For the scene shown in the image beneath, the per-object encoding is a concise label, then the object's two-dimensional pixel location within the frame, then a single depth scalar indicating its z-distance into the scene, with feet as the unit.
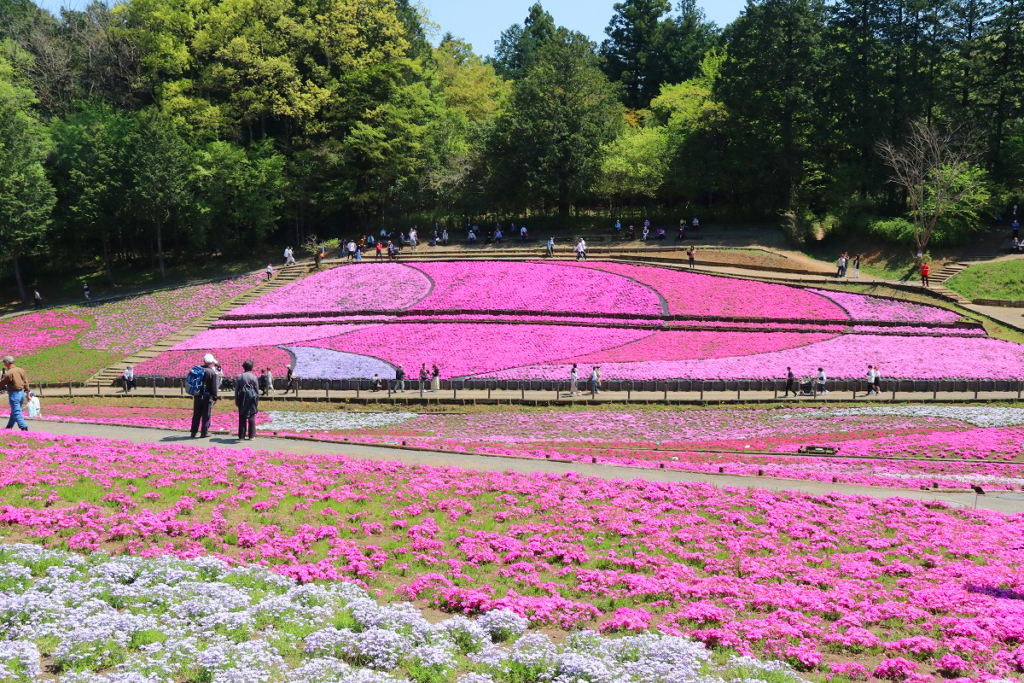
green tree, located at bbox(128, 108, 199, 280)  214.48
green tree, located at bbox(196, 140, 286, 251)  228.84
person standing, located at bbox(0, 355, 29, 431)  76.18
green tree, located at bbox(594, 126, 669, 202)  238.68
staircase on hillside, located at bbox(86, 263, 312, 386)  154.71
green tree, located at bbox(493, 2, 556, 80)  399.65
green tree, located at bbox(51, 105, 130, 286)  215.10
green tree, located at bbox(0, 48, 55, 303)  202.80
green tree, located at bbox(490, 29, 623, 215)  235.81
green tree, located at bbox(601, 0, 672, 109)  335.26
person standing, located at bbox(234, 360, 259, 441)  72.48
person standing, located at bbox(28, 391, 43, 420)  82.98
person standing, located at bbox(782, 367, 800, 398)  122.11
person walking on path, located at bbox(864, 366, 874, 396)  122.75
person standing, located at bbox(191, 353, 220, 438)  72.74
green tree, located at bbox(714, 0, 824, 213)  222.28
